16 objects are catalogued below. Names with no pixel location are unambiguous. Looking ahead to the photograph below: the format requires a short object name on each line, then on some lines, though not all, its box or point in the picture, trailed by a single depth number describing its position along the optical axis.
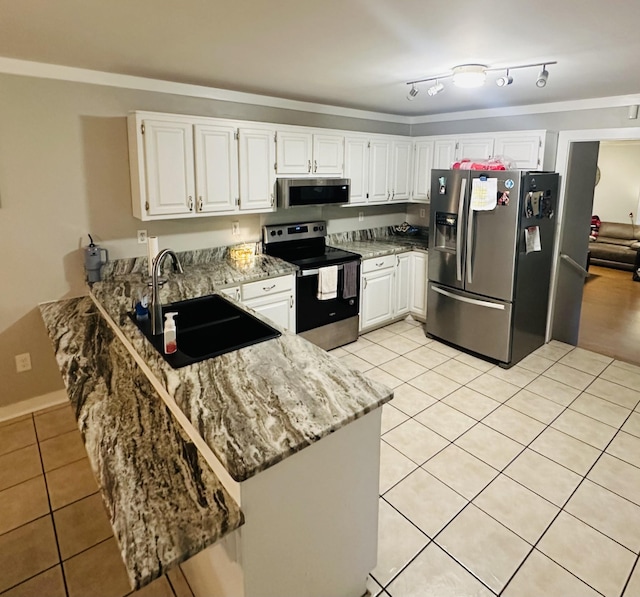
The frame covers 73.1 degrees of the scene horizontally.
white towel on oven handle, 3.89
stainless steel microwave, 3.83
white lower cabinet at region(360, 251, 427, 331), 4.50
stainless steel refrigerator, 3.68
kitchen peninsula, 1.24
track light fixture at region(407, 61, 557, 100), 2.61
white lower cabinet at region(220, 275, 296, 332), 3.38
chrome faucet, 1.99
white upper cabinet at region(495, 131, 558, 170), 3.96
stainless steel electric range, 3.87
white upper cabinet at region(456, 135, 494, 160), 4.31
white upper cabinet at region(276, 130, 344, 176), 3.79
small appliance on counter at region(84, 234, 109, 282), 3.11
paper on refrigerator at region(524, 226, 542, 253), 3.73
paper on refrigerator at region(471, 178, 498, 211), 3.68
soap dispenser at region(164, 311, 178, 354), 1.91
